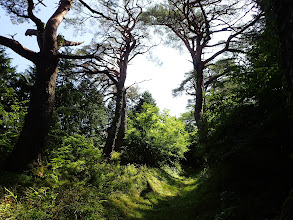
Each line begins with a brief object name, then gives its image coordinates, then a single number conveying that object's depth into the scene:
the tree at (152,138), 10.56
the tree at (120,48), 9.54
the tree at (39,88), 4.24
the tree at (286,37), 1.66
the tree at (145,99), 26.38
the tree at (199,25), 8.45
